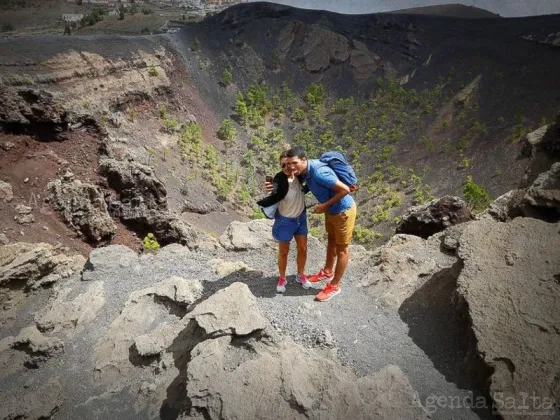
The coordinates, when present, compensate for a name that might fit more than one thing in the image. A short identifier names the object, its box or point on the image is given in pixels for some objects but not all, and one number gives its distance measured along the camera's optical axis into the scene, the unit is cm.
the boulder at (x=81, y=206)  862
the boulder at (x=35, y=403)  338
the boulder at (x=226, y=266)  577
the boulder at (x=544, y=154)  704
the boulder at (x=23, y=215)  773
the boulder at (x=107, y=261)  563
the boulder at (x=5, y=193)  798
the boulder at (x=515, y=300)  287
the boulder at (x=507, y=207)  529
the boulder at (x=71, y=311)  450
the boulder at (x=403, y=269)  493
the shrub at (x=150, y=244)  973
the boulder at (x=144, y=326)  388
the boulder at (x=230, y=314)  349
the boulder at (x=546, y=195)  470
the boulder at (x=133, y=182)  1016
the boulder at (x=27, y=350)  412
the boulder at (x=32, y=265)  530
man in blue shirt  408
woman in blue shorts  428
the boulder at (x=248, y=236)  713
